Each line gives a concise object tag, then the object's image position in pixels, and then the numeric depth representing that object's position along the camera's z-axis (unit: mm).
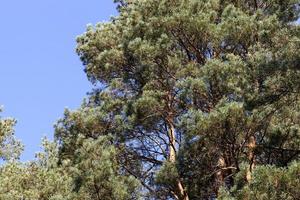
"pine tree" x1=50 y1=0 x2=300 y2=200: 13639
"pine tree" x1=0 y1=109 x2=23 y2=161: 30376
